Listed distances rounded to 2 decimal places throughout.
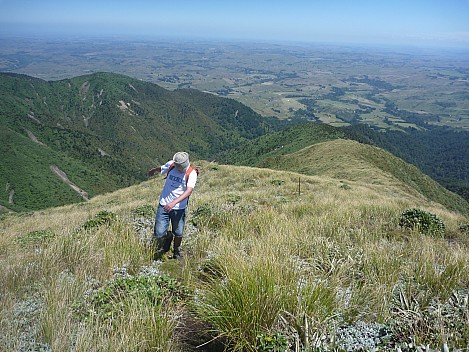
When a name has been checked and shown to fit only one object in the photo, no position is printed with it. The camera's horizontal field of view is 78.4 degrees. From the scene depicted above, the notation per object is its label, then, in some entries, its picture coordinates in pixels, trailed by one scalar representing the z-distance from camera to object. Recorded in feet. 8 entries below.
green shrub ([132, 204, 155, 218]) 26.89
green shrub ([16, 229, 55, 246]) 17.85
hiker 16.61
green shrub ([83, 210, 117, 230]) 21.38
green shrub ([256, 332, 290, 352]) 7.72
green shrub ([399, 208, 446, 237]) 20.84
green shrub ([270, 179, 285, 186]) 62.80
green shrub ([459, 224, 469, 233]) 22.67
